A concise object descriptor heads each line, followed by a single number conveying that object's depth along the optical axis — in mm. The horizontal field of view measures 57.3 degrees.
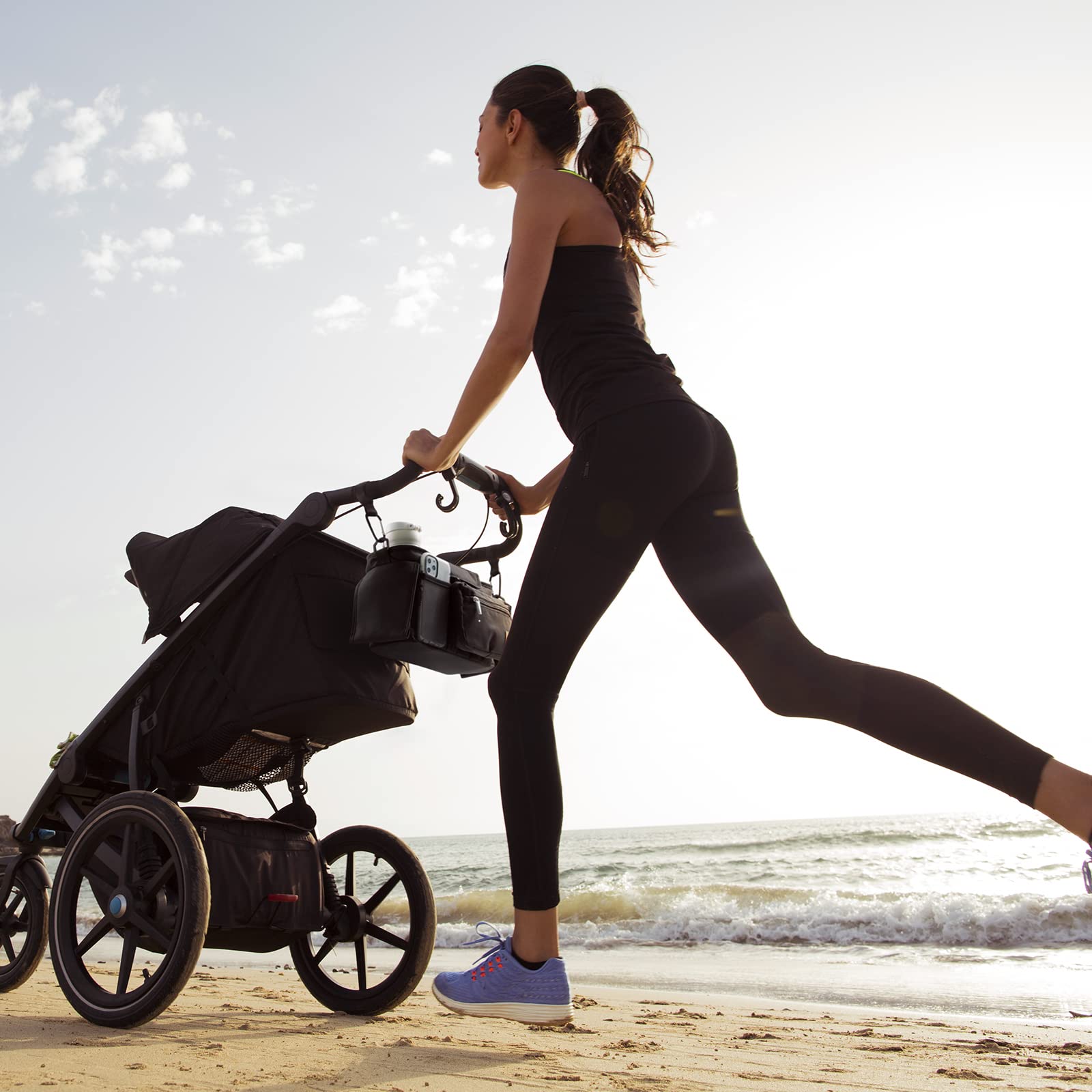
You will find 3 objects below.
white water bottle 2326
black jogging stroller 2322
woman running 1989
